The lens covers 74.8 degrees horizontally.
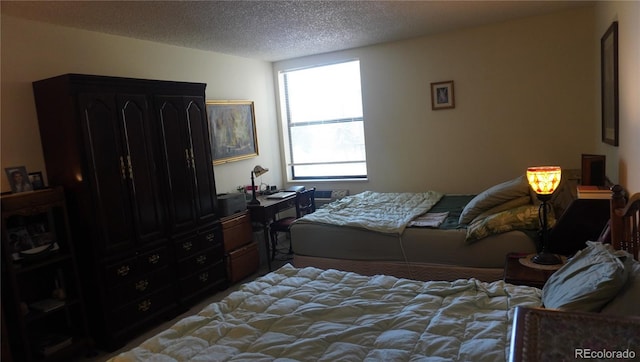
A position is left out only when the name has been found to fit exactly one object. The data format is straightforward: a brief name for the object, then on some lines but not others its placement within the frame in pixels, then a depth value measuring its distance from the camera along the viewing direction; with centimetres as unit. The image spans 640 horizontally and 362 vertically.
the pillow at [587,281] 148
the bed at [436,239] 306
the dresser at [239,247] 416
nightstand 241
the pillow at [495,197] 328
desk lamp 454
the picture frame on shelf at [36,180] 297
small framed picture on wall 481
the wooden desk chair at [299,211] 461
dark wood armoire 298
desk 441
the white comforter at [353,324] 158
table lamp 266
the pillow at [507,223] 302
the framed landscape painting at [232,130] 463
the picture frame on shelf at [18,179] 280
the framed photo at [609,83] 277
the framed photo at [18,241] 276
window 547
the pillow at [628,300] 140
